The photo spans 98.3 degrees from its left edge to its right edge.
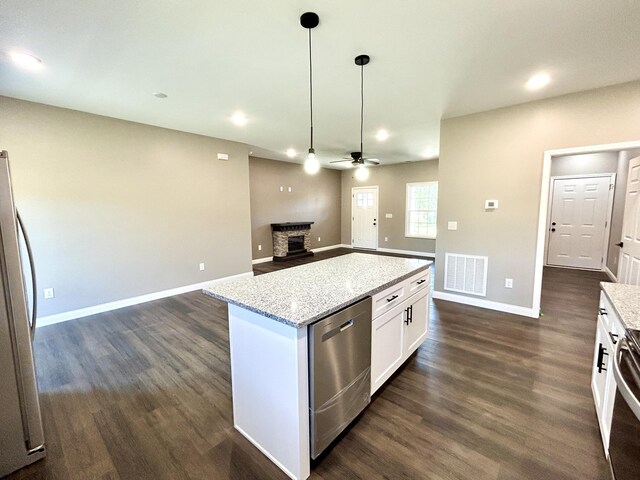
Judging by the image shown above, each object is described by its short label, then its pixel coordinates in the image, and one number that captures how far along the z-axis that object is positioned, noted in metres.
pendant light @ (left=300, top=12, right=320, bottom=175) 1.86
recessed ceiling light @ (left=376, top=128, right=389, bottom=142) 4.65
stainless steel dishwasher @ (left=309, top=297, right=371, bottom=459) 1.45
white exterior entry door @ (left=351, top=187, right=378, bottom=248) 8.70
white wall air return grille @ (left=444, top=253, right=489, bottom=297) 3.87
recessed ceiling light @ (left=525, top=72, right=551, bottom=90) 2.68
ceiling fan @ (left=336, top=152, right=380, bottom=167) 2.89
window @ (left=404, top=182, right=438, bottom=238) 7.56
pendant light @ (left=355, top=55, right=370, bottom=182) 2.38
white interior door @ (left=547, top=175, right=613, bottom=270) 5.72
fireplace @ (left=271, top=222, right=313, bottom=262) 7.44
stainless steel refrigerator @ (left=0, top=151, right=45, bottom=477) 1.49
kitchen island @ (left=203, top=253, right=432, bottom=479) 1.41
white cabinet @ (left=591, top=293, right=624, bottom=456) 1.49
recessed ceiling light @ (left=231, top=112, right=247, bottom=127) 3.74
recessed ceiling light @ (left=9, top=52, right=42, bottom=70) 2.27
